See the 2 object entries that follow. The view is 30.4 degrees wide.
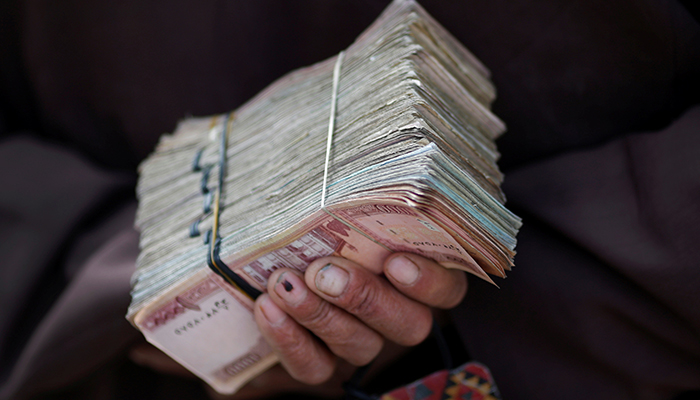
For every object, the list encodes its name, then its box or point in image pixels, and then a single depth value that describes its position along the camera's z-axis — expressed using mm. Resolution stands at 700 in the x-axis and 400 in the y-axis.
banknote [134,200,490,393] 480
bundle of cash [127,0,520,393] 472
